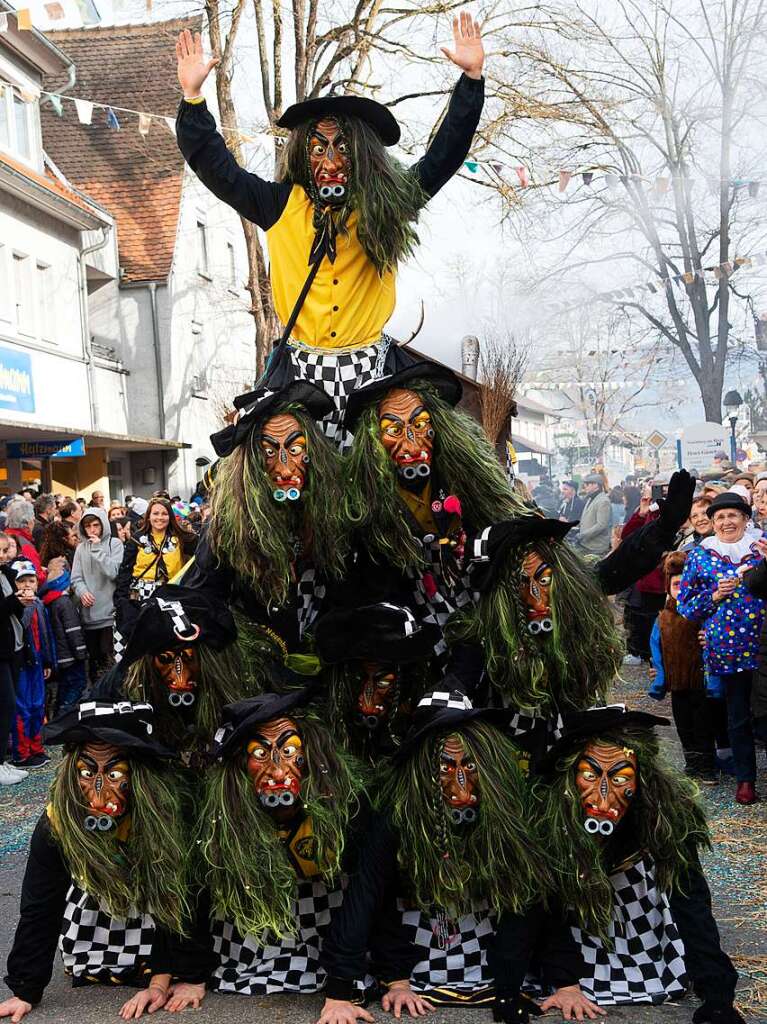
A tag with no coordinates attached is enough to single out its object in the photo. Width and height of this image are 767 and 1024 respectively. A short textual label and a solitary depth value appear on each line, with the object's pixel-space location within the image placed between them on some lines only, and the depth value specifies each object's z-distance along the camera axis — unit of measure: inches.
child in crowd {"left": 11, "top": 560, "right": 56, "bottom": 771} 295.0
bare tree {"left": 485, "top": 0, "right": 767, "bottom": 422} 645.3
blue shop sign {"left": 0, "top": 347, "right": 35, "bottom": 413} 571.8
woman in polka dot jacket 241.3
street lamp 807.1
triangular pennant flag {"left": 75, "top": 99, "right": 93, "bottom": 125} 474.0
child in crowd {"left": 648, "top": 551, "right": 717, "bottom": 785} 260.5
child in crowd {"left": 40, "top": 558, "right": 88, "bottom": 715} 336.2
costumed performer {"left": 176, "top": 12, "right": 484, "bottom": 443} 162.1
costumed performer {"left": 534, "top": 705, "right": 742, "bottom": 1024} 139.7
